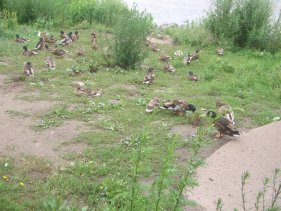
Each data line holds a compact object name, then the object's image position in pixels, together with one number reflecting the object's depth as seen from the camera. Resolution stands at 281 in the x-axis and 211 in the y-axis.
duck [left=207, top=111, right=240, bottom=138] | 6.52
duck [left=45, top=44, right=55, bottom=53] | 11.31
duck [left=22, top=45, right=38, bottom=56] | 10.85
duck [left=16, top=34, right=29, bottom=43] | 12.05
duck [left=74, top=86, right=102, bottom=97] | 8.28
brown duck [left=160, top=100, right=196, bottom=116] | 7.48
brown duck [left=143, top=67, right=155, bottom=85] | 9.27
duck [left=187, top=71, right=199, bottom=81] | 9.88
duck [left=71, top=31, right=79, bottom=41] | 12.52
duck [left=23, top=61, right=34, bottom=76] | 9.14
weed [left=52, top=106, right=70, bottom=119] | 7.25
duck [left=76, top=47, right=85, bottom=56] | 11.08
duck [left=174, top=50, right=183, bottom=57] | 12.01
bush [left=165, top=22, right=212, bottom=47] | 13.52
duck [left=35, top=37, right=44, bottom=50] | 11.38
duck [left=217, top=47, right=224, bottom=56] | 12.22
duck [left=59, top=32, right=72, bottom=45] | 12.03
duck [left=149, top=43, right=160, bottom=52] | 12.41
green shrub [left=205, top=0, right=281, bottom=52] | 12.59
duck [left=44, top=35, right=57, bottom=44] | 12.05
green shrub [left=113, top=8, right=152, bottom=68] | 10.09
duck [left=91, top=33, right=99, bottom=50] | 11.72
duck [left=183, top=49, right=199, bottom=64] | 11.22
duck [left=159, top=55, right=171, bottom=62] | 11.33
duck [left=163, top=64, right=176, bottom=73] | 10.43
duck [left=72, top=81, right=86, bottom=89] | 8.44
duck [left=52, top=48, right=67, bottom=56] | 11.03
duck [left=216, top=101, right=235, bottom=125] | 6.93
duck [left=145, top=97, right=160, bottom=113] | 7.55
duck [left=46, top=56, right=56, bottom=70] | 9.89
